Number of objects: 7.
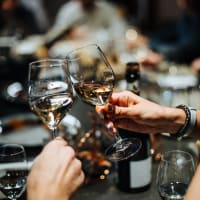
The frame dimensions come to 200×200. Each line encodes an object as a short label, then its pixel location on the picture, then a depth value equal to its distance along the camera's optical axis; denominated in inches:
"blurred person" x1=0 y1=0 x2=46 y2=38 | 144.9
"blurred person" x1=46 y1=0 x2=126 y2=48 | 140.3
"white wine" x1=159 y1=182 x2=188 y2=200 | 40.3
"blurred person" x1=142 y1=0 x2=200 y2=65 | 123.9
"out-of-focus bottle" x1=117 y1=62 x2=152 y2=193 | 45.1
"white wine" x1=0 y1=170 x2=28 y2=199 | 41.9
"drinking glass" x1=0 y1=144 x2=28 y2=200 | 41.9
